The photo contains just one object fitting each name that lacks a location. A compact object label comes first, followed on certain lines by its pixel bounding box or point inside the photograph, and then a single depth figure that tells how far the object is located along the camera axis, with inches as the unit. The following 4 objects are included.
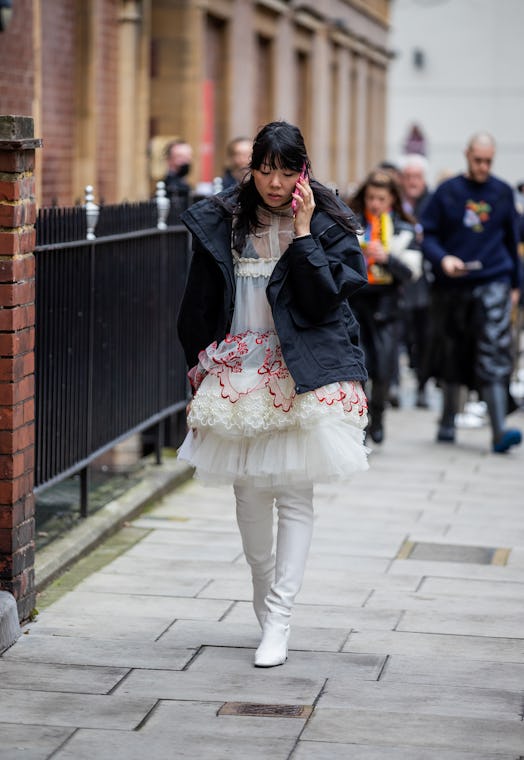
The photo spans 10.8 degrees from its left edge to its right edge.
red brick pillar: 367.8
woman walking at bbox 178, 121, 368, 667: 340.9
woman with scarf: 668.2
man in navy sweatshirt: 694.9
